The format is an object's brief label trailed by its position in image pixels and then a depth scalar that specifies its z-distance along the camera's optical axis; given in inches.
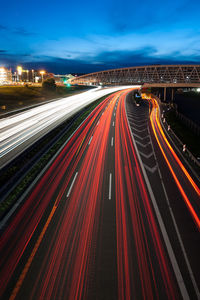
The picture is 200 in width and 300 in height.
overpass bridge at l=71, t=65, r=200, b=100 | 4681.6
